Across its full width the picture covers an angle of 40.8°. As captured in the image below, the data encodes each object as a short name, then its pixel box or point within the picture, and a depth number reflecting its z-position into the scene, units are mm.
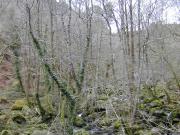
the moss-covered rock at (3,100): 17270
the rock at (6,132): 10733
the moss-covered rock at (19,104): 15795
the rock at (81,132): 11188
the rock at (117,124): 11463
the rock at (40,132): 10463
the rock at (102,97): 14337
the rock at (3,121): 12199
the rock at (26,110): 14835
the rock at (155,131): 10512
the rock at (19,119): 13510
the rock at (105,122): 12083
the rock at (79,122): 12550
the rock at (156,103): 14259
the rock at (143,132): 10548
